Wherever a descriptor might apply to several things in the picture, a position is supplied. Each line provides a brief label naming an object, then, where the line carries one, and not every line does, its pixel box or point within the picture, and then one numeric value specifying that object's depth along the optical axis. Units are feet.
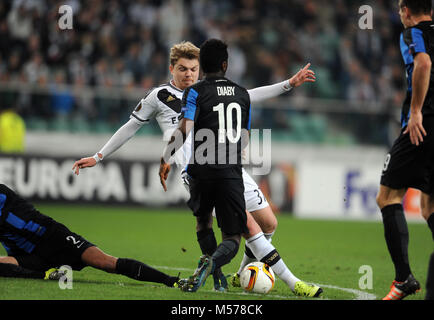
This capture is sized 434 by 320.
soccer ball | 39.40
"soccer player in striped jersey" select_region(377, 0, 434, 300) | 34.81
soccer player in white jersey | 42.22
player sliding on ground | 40.60
